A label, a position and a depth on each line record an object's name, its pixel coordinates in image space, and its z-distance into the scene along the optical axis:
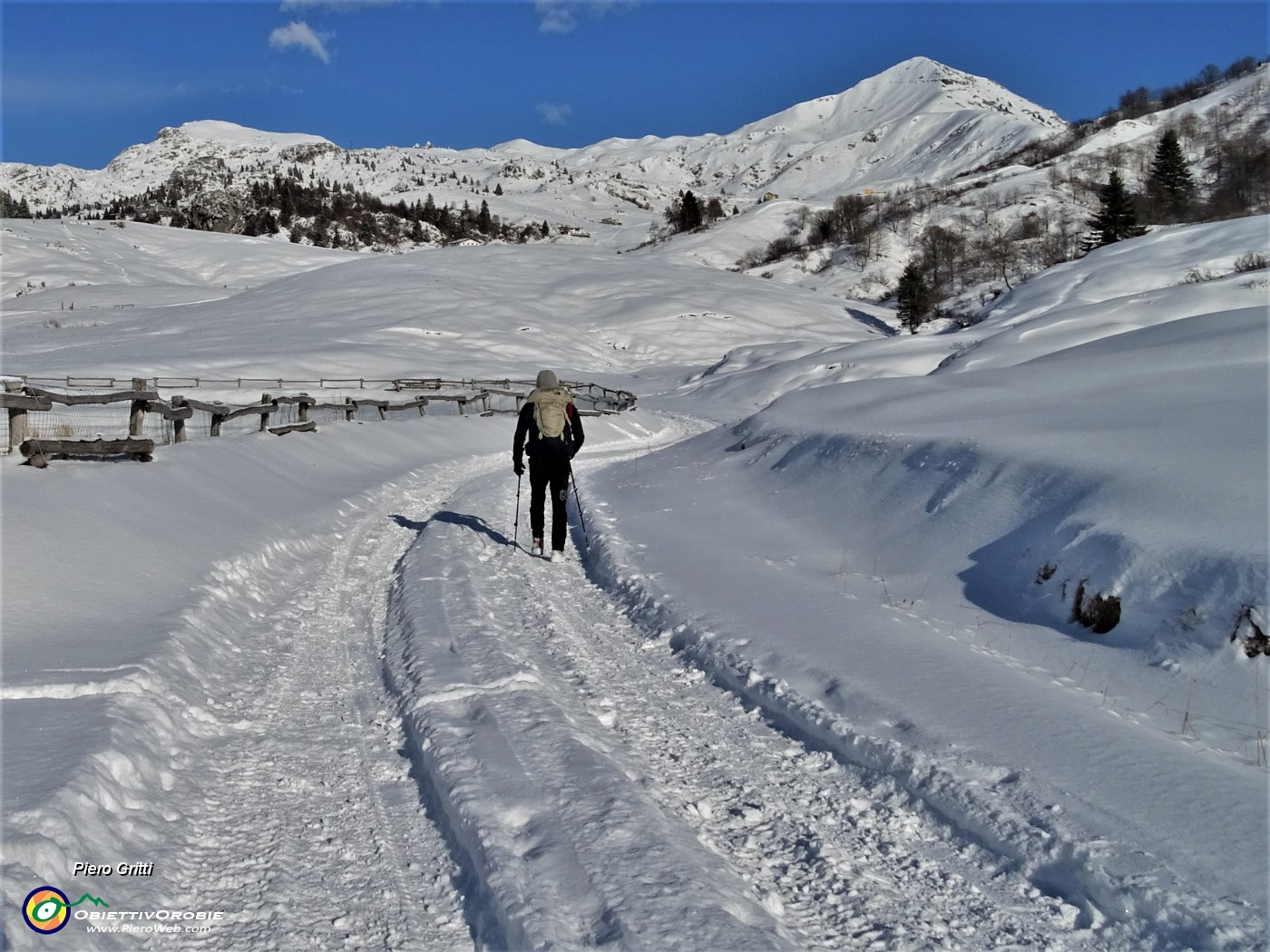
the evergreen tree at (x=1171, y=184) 76.12
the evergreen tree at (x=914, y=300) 63.44
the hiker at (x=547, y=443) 9.38
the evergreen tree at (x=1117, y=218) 60.12
